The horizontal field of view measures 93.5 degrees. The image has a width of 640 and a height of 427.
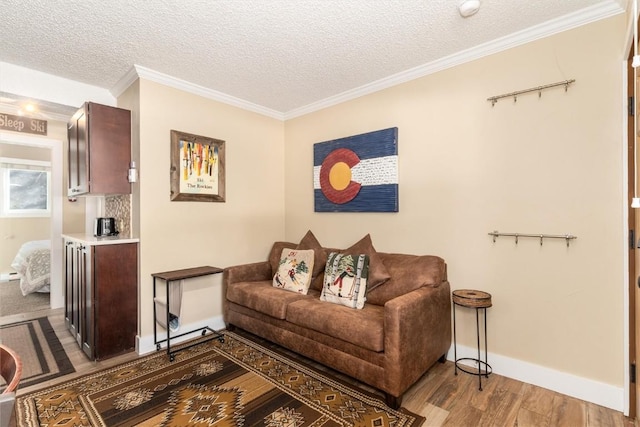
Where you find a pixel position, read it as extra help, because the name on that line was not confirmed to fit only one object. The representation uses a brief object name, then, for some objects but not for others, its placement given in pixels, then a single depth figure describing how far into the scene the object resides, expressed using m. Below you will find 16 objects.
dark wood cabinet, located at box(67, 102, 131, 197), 2.74
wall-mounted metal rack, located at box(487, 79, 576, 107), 2.11
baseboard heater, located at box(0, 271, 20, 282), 5.54
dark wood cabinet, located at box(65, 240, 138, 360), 2.61
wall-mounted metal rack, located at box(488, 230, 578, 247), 2.09
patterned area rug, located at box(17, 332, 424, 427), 1.83
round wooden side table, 2.20
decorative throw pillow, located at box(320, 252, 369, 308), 2.48
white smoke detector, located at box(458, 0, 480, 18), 1.89
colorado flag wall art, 2.98
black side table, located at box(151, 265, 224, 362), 2.63
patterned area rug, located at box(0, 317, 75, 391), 2.39
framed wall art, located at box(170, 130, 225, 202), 3.03
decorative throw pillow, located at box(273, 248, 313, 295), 2.96
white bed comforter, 4.65
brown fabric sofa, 1.94
